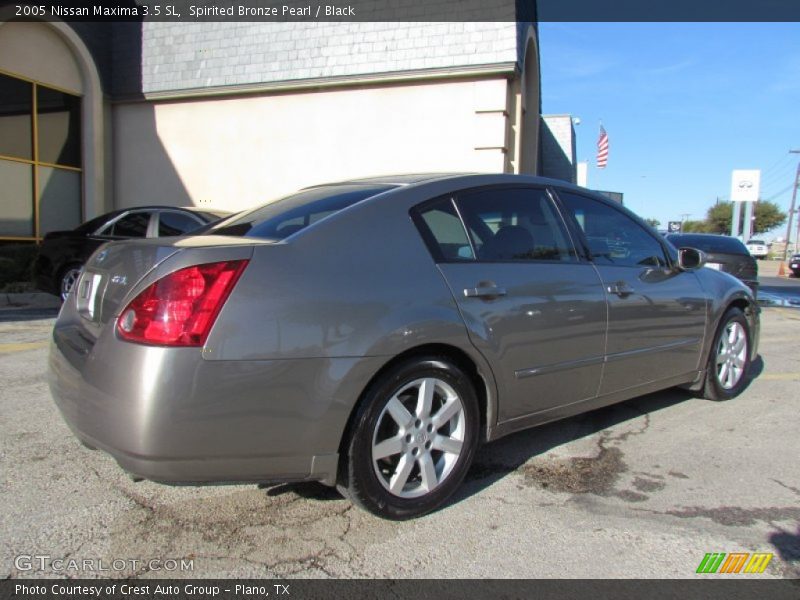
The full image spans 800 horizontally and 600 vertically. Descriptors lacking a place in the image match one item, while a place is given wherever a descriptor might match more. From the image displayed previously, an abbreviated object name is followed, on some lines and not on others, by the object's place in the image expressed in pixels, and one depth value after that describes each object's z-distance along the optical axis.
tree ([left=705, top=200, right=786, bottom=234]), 75.62
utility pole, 53.17
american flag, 30.66
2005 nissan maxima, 2.38
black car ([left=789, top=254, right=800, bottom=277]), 29.04
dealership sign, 41.09
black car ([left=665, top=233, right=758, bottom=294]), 10.43
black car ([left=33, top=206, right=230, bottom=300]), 8.69
